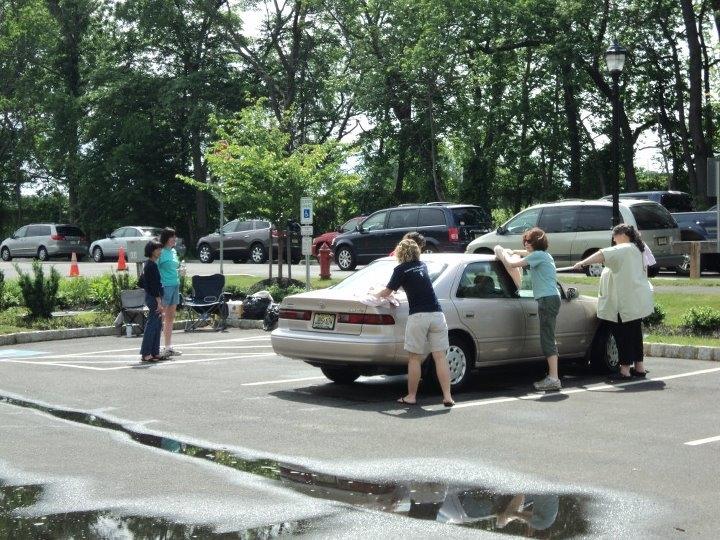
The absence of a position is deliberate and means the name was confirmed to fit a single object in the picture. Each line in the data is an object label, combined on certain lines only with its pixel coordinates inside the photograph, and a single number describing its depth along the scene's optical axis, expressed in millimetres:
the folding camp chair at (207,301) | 20078
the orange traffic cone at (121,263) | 29247
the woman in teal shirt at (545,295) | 12039
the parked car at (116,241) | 42062
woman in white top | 12734
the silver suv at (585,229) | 25672
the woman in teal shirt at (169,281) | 15641
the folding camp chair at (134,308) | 19234
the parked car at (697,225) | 28344
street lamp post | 22328
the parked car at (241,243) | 37625
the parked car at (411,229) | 28781
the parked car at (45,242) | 45719
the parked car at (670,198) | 30656
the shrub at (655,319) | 17047
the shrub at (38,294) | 20266
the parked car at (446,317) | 11406
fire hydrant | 26922
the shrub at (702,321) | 16266
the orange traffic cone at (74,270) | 31136
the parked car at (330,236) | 36031
